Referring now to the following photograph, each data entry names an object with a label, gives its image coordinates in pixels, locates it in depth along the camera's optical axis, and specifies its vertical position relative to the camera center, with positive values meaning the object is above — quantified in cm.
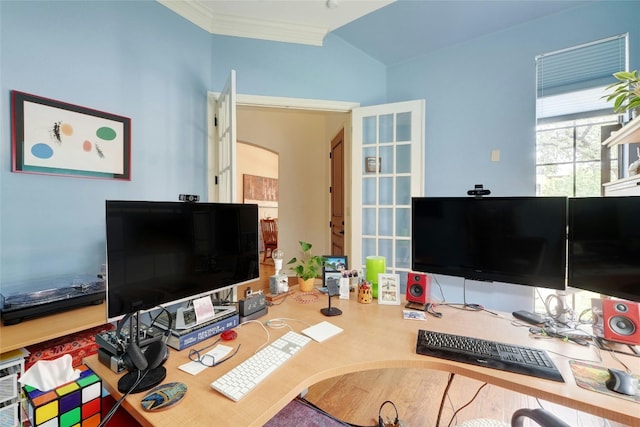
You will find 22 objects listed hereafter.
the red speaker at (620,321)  100 -44
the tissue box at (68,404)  71 -55
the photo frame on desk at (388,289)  149 -46
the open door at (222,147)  195 +50
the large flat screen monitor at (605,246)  97 -15
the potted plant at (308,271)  171 -42
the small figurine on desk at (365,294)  151 -49
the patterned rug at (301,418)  117 -96
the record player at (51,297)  121 -45
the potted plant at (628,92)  122 +55
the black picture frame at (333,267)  167 -38
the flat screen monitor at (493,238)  116 -15
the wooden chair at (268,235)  605 -63
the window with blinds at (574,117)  217 +86
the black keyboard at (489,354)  89 -53
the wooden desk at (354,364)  72 -55
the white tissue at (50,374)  75 -49
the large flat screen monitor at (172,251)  86 -17
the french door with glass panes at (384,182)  267 +26
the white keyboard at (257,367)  78 -53
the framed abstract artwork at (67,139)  139 +40
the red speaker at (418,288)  144 -44
